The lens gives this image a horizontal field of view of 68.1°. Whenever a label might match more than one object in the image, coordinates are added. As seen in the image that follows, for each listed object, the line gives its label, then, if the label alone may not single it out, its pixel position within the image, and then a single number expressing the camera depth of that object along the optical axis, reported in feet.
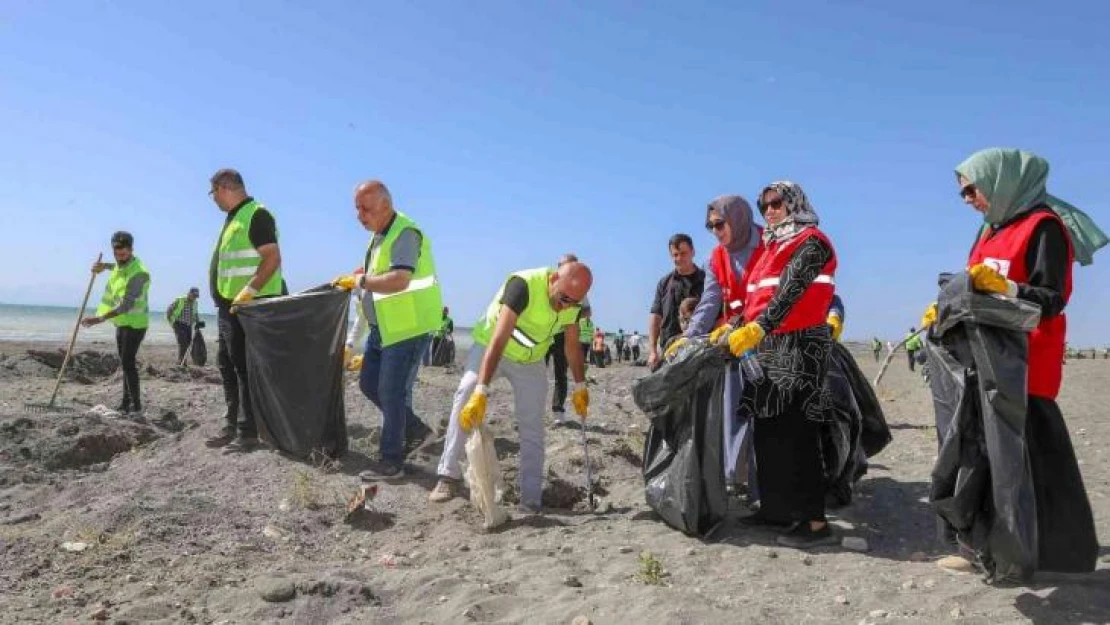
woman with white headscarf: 11.84
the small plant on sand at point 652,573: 10.15
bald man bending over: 12.95
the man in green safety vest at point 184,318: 47.85
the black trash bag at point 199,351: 49.95
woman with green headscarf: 9.35
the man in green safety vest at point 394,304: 16.12
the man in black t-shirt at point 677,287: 19.13
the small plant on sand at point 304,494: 14.37
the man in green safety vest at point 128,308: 24.26
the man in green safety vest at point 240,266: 17.93
